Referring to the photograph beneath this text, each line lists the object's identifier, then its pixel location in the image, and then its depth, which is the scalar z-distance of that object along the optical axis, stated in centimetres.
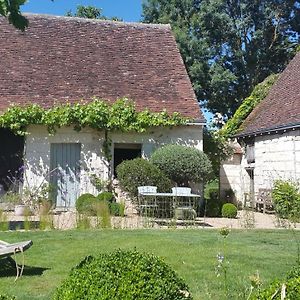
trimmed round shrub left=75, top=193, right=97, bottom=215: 1260
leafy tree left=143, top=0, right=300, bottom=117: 3023
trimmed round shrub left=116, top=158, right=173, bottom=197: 1397
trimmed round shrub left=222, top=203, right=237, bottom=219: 1470
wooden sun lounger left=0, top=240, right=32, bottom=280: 604
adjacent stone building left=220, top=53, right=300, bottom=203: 1658
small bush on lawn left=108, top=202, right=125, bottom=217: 1381
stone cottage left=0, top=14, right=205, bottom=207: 1579
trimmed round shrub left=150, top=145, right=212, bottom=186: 1429
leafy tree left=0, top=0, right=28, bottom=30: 586
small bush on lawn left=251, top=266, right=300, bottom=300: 297
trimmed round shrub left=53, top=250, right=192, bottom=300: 321
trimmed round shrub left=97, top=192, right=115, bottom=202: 1465
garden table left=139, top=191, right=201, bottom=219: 1257
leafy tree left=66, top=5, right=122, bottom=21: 3469
